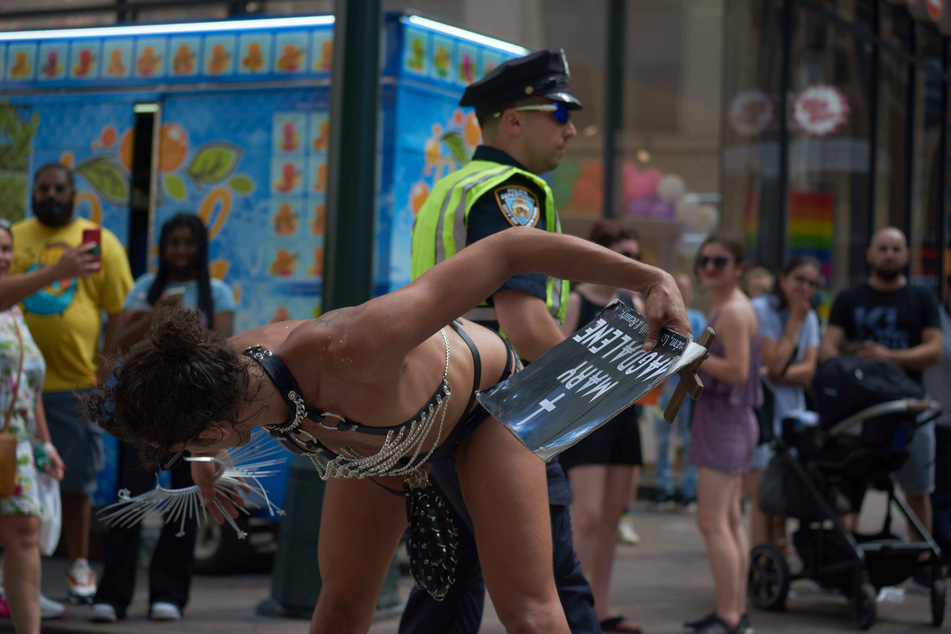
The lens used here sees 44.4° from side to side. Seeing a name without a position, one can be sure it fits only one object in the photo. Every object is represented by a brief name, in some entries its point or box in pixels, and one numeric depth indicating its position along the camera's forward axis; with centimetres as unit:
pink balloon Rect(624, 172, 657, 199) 1100
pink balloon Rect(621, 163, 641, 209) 1093
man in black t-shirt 675
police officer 323
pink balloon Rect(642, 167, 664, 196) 1105
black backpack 589
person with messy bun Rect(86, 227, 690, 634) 238
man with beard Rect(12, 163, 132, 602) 575
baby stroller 586
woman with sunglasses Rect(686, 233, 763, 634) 527
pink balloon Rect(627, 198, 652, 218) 1099
